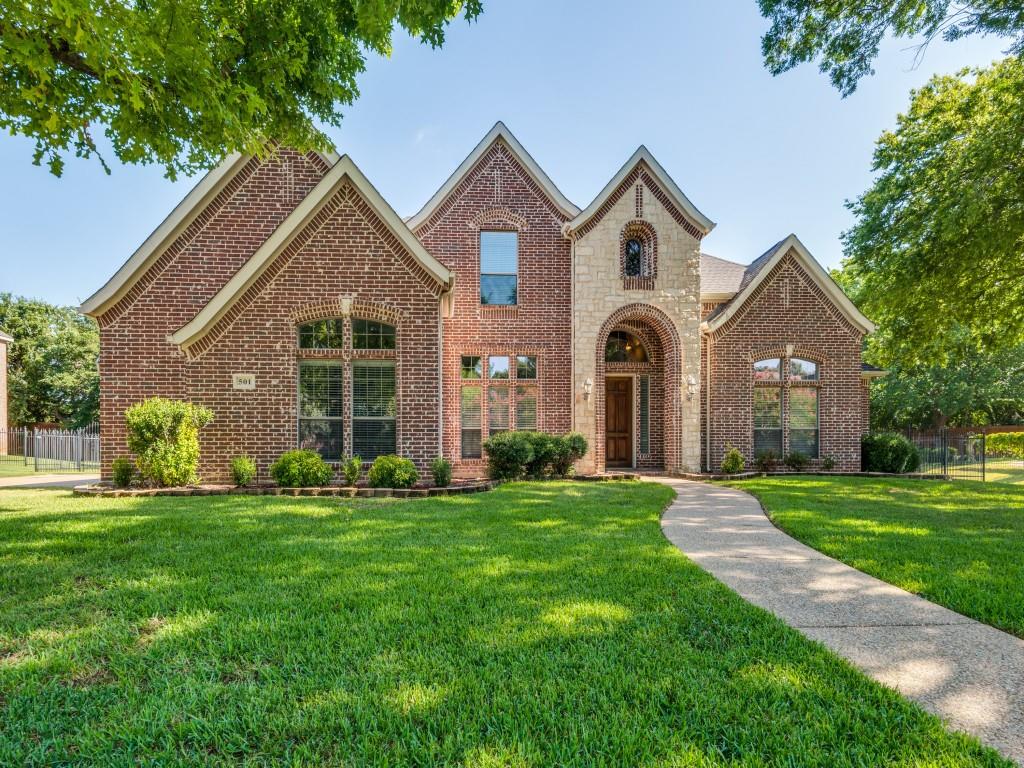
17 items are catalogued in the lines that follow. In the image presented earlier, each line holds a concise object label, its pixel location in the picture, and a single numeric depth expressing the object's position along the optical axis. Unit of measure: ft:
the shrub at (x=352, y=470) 31.17
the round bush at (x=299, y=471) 30.66
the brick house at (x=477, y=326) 33.01
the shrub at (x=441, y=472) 31.68
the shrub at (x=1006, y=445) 85.20
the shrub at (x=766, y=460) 46.83
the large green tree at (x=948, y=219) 31.35
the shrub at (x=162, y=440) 29.99
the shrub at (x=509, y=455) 37.68
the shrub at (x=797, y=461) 46.80
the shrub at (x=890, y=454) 46.98
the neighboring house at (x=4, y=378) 102.06
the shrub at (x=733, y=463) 44.14
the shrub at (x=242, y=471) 30.83
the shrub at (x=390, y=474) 30.63
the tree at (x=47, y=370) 125.70
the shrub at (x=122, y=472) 31.14
